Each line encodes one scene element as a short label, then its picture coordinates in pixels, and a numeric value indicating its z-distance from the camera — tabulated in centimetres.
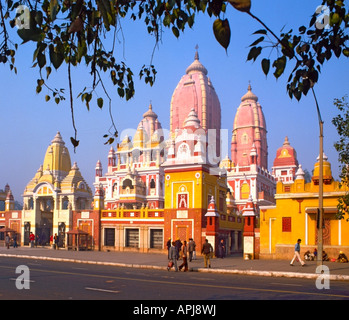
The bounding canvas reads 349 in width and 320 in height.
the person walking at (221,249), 3204
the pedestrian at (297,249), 2345
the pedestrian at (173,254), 2111
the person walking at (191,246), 2660
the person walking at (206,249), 2261
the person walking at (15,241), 4238
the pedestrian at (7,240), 4099
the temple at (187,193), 2991
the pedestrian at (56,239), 4167
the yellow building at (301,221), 2770
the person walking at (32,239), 4238
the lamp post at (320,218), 2052
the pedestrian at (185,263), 2151
